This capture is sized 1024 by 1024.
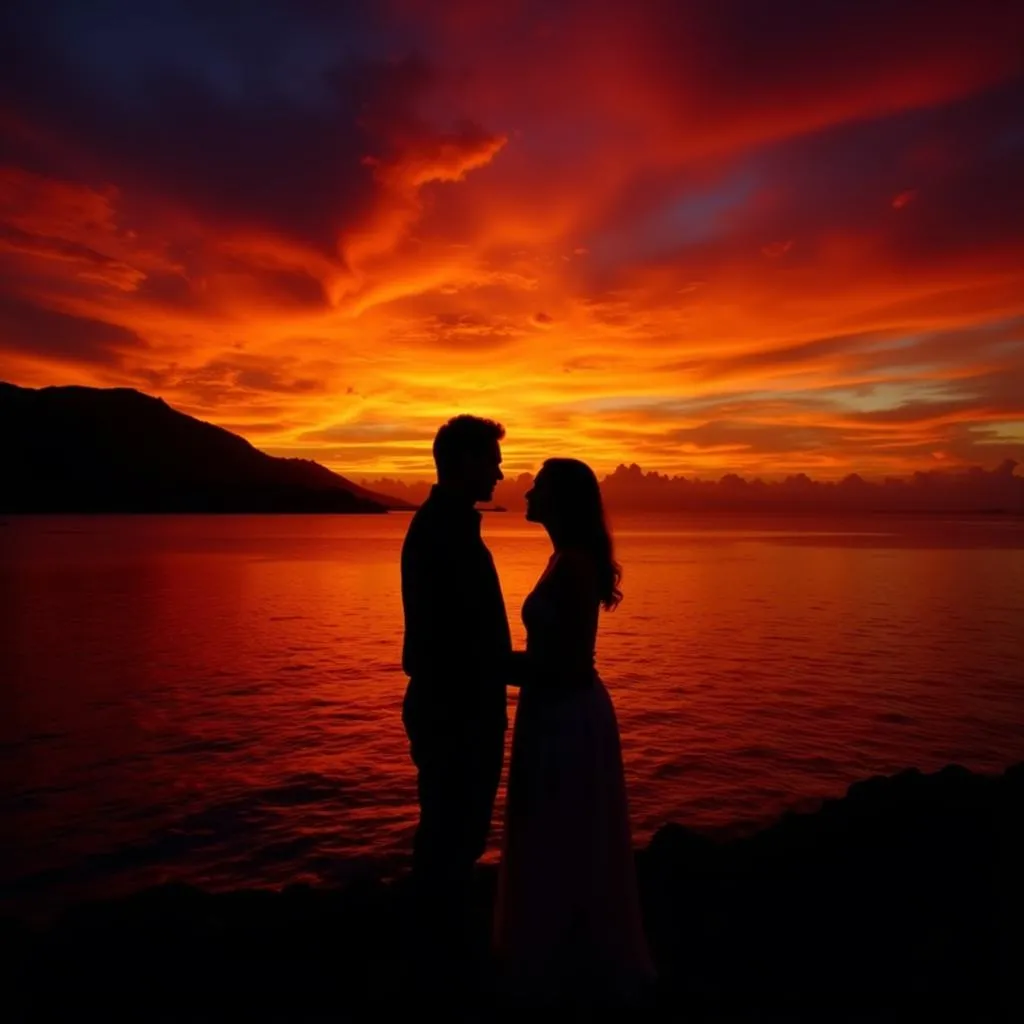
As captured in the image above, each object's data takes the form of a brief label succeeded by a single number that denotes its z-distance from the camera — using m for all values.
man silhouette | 4.72
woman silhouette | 5.10
